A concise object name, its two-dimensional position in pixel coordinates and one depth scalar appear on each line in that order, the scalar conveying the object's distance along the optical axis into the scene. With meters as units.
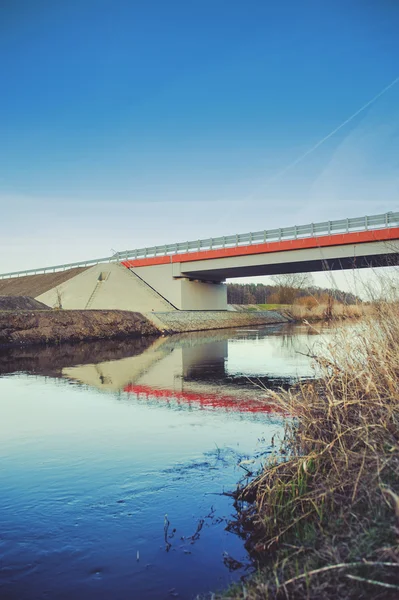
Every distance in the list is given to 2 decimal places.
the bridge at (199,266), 36.75
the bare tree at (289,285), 92.06
